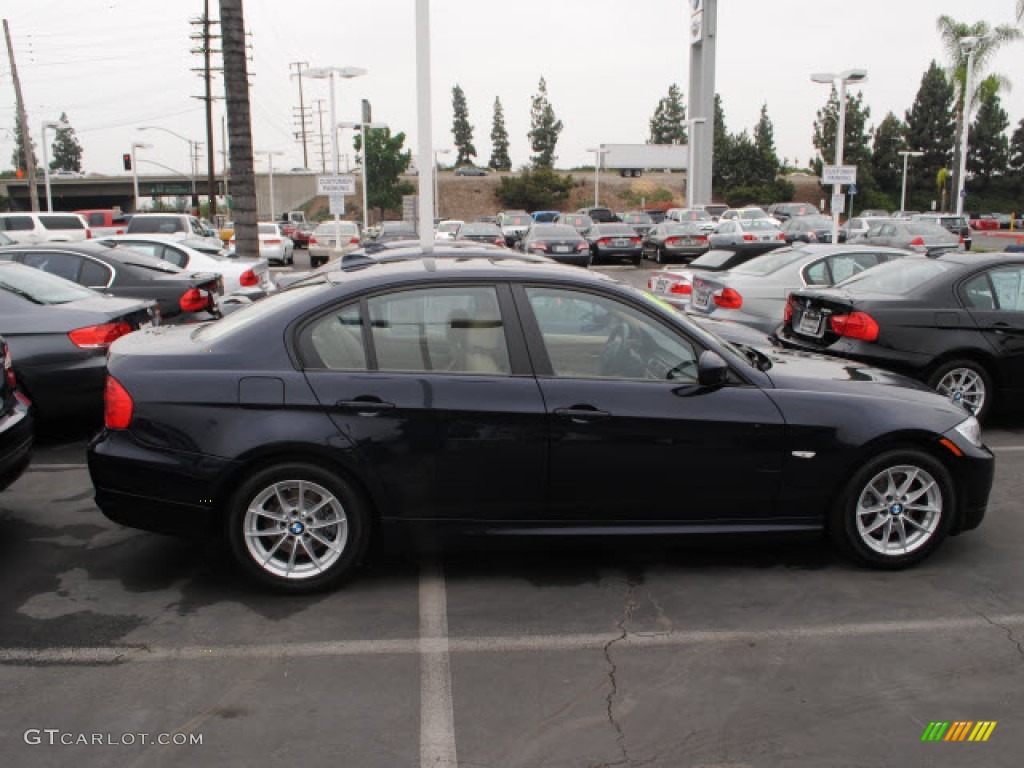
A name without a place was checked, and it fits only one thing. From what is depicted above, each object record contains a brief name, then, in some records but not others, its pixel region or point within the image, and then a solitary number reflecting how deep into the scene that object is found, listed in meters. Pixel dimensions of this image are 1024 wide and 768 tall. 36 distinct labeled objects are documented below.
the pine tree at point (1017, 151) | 82.25
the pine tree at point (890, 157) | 83.69
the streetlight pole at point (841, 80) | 23.33
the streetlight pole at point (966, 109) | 41.41
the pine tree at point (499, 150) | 117.69
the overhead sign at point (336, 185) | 23.12
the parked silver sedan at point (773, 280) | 10.11
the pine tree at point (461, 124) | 118.19
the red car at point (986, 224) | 56.06
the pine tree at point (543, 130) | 109.75
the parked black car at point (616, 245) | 29.17
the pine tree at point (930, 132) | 82.25
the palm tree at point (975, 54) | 45.44
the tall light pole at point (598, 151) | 68.31
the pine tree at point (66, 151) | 152.25
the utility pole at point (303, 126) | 99.19
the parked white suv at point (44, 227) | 29.05
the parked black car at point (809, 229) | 28.92
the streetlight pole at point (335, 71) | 27.62
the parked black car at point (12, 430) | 5.03
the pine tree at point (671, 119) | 119.62
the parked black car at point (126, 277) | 9.48
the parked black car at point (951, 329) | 7.37
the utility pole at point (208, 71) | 45.78
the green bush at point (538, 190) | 84.81
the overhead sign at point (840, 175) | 22.09
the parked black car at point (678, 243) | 28.88
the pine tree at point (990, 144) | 80.94
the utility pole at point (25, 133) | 42.44
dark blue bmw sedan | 4.31
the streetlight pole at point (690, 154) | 53.30
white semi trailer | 83.81
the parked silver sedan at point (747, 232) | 28.52
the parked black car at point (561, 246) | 24.69
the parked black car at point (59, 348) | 6.97
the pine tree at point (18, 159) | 119.71
